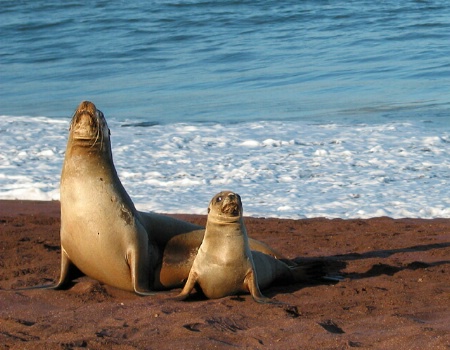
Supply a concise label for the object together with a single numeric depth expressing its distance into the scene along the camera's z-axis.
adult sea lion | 11.48
